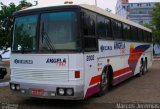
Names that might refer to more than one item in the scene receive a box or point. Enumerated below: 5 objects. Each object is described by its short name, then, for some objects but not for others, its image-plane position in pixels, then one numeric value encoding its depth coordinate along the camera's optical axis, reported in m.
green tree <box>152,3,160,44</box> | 31.62
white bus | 5.19
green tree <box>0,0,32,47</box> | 19.26
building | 64.79
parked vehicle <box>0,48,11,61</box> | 20.23
